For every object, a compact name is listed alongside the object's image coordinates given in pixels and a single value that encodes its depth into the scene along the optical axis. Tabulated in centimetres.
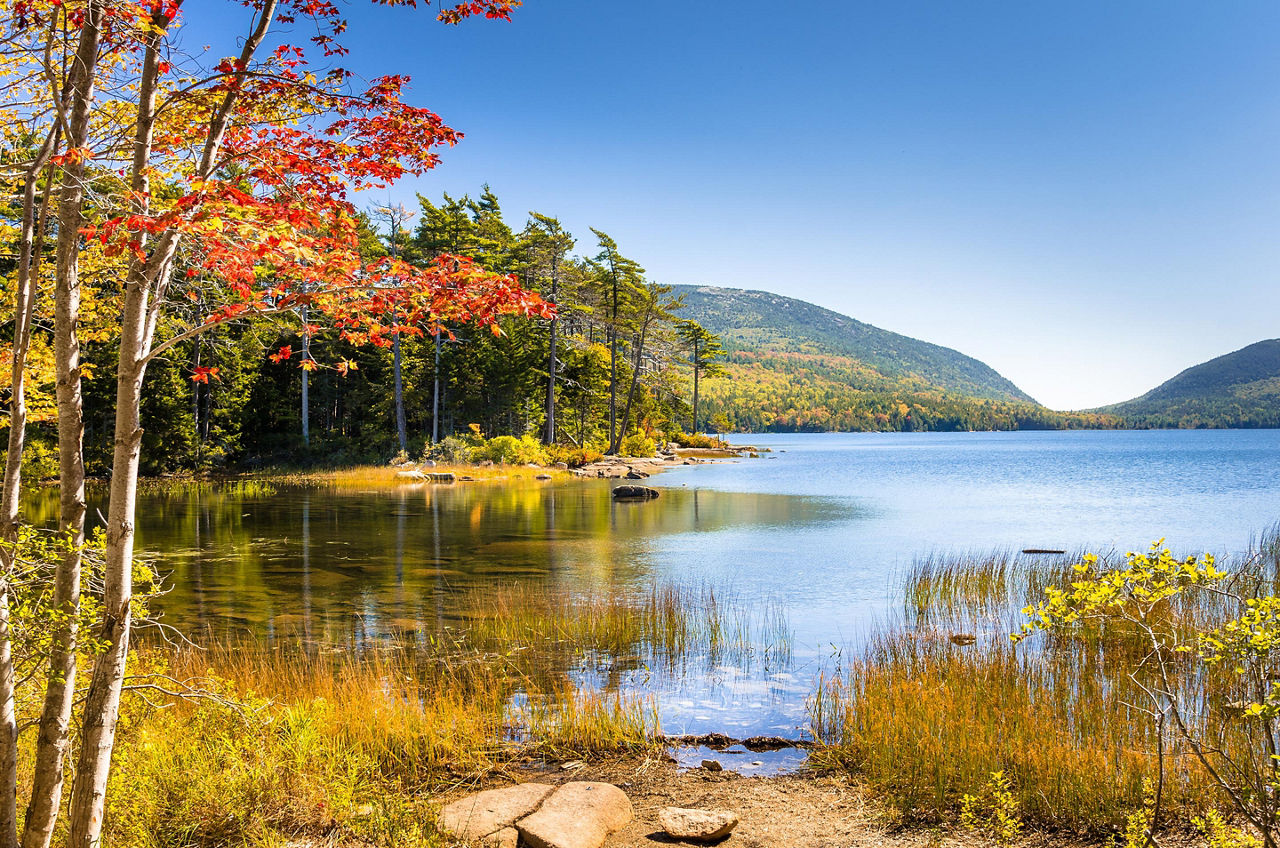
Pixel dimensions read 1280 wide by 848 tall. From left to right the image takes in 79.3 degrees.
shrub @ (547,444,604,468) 4209
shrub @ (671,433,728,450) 6781
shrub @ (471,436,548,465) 3938
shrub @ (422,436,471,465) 3950
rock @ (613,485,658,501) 2930
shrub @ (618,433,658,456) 5172
